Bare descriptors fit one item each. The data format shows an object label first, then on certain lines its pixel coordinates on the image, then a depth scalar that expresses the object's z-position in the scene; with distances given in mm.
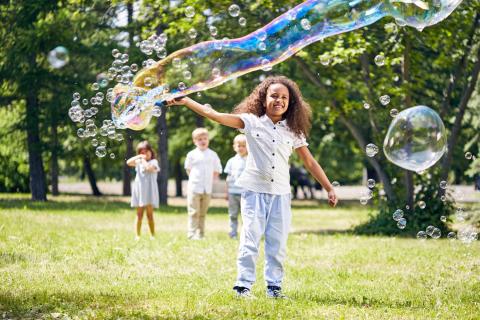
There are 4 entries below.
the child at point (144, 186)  11844
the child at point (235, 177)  12219
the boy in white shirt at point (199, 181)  12203
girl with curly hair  6145
